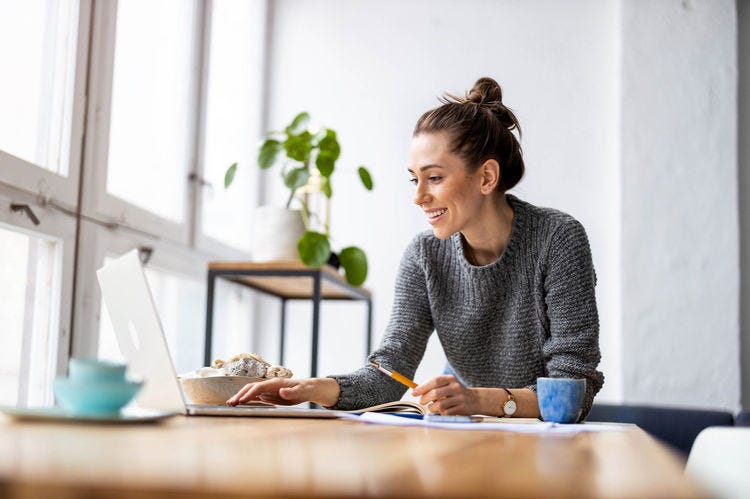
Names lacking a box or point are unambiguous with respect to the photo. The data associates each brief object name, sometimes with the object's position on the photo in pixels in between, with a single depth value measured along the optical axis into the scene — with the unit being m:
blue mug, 1.23
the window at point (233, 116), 3.31
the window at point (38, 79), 2.02
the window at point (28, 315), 2.03
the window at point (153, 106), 2.55
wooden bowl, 1.42
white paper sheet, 1.07
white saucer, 0.88
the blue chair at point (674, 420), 2.48
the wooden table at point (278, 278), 2.66
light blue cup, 0.91
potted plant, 2.78
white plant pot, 2.74
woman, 1.74
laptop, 1.11
